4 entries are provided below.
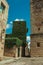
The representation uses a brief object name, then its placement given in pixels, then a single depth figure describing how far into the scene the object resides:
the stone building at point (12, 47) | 9.52
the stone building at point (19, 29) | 12.42
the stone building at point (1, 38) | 4.42
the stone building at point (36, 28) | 8.85
